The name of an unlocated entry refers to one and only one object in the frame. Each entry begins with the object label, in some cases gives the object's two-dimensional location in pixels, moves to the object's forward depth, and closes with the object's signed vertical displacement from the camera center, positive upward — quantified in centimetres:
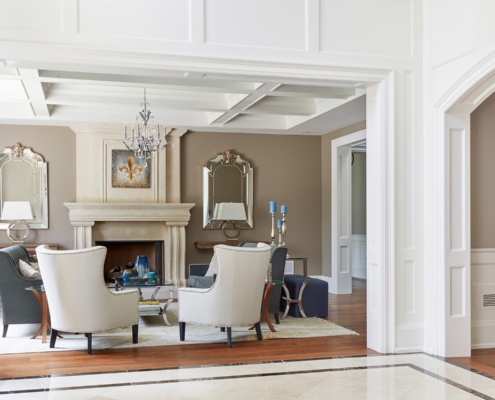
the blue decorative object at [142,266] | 762 -70
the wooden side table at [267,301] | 670 -98
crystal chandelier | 771 +104
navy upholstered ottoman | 752 -108
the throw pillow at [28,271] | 646 -65
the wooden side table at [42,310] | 605 -97
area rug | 596 -128
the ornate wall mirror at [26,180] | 934 +42
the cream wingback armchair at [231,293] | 580 -79
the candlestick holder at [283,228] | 790 -25
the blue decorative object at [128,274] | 733 -78
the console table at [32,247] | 899 -55
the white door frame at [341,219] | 1004 -18
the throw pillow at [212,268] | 749 -72
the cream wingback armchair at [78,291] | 552 -73
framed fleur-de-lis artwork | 958 +56
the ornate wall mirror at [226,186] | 1008 +35
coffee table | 666 -101
